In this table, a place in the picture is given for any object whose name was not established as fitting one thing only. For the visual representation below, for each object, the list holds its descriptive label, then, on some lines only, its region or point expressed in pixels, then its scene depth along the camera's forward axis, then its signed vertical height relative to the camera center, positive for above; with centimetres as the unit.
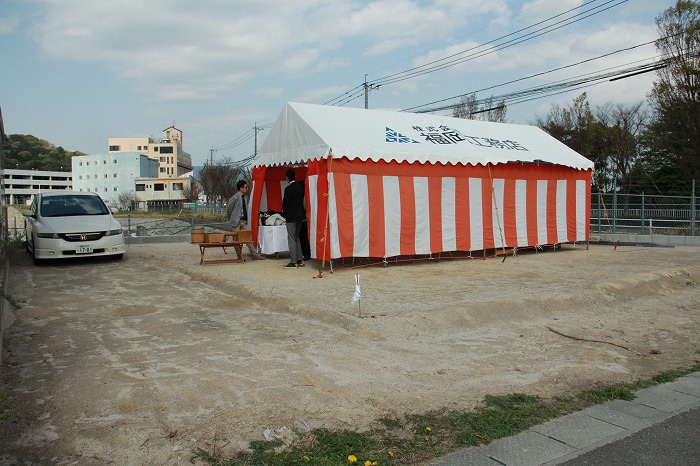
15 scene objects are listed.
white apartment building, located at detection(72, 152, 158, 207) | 8762 +827
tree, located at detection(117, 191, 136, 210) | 7375 +293
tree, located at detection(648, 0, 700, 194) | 2231 +513
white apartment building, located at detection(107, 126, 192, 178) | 10700 +1443
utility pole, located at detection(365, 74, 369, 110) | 2788 +644
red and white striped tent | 970 +64
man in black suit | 1017 +2
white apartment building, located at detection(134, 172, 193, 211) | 8762 +522
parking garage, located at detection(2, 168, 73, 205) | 4144 +408
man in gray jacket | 1145 +16
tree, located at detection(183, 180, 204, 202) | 7046 +387
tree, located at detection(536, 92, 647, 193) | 3016 +415
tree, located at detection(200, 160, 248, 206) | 5206 +381
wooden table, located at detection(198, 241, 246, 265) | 1034 -66
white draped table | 1115 -51
